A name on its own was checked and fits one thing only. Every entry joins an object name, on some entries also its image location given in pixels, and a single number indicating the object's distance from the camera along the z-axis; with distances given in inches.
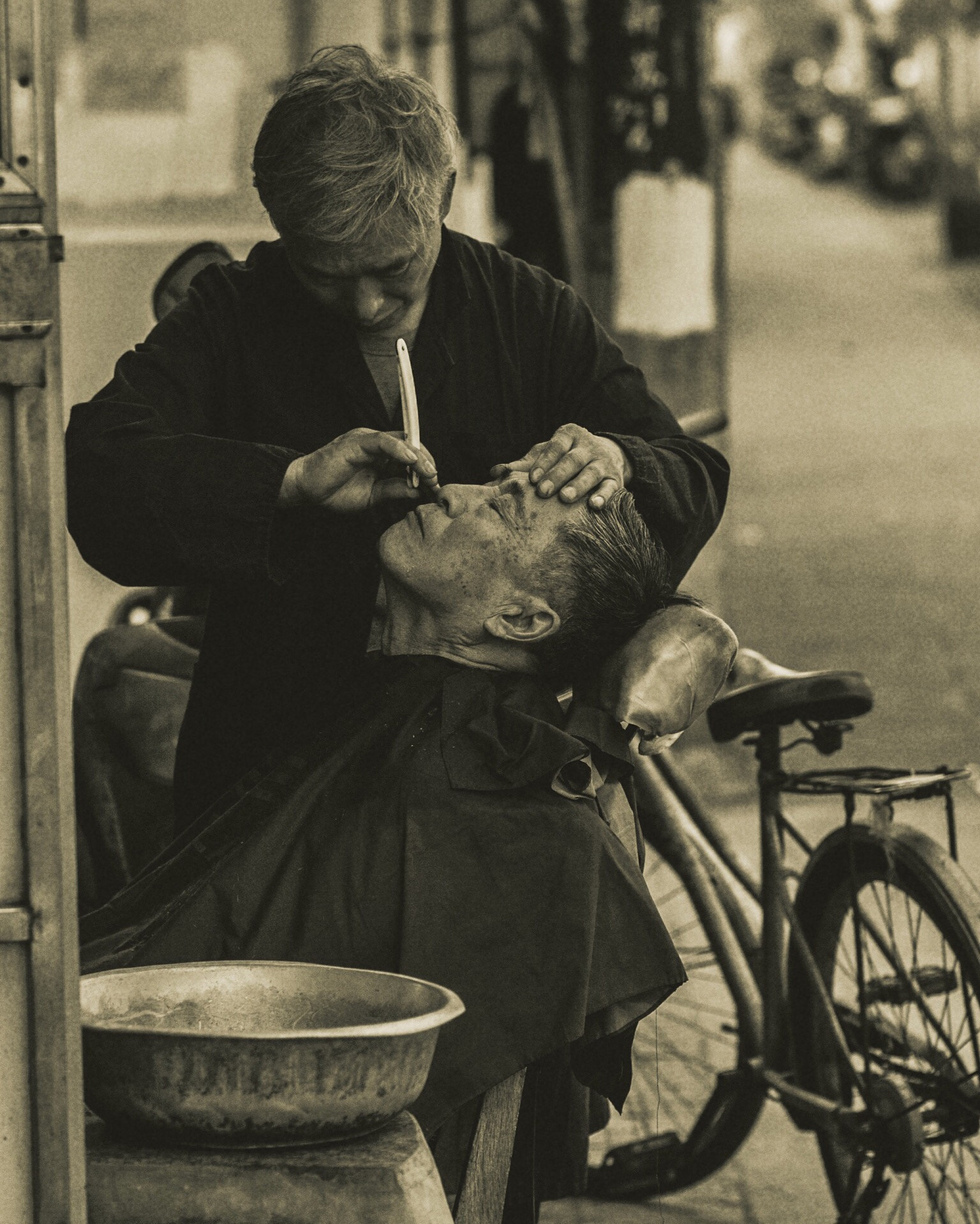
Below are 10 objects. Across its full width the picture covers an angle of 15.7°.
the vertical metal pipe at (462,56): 506.8
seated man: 178.8
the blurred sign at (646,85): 514.8
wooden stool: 145.5
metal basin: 143.2
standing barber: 188.2
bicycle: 247.0
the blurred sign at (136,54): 464.1
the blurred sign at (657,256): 502.1
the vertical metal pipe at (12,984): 130.5
